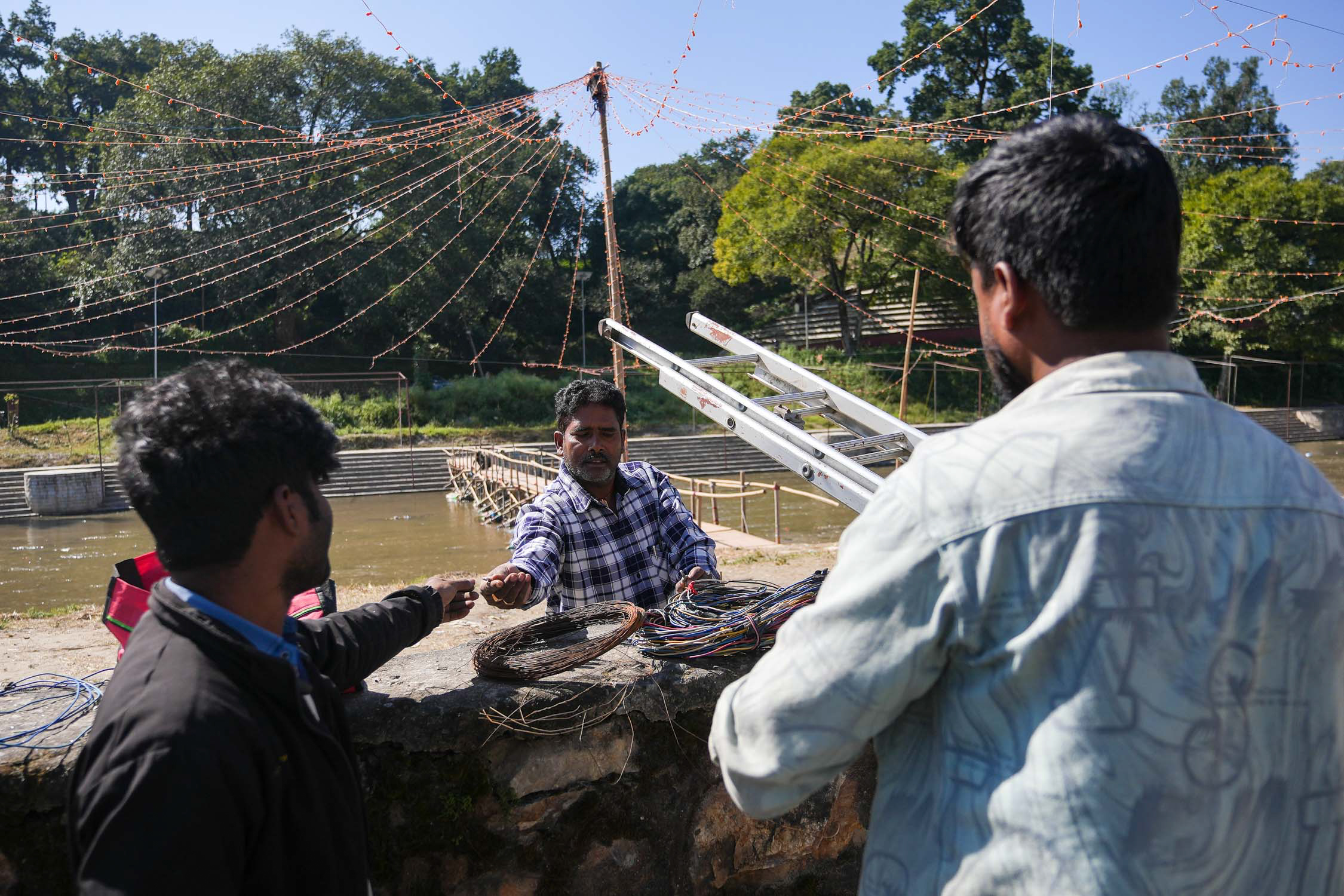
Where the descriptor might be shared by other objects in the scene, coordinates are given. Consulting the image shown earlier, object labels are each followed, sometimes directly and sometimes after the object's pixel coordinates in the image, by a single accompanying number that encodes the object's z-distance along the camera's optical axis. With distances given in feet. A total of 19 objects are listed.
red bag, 5.90
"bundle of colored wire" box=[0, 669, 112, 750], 6.10
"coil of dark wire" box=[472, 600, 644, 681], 7.16
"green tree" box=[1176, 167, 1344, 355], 97.45
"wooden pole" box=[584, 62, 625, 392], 41.32
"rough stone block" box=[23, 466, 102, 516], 75.51
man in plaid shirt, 10.62
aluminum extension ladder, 12.96
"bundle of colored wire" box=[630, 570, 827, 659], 7.57
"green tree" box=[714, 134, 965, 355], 99.60
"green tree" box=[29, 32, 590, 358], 108.88
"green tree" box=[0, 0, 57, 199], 139.74
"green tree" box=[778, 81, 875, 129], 156.97
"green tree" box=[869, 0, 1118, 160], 121.29
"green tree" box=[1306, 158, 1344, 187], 157.79
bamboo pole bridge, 50.62
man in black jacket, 3.53
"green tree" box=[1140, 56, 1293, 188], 132.36
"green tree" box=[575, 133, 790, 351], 135.74
